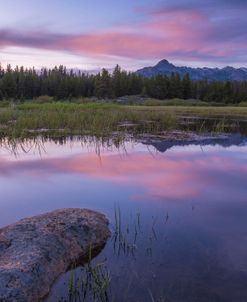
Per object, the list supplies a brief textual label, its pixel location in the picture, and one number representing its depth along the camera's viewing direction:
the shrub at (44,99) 29.18
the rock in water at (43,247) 2.75
